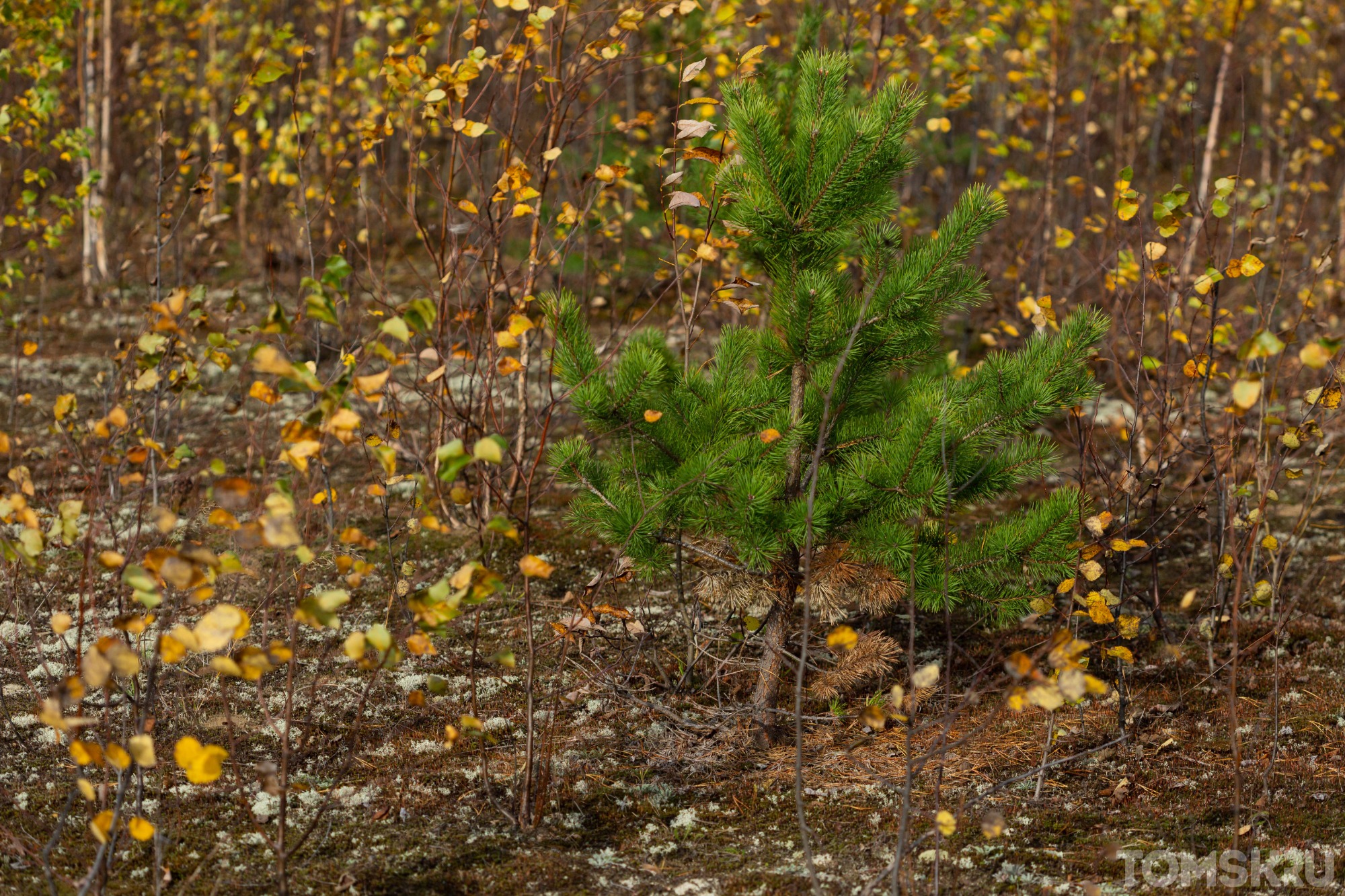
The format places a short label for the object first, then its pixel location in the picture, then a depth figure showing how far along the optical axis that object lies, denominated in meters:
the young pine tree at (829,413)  6.03
